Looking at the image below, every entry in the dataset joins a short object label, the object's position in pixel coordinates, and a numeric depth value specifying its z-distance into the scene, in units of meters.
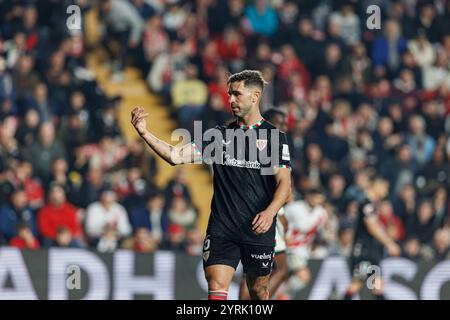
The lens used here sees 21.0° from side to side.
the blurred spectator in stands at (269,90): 18.92
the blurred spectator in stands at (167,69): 19.19
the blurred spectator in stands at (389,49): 20.97
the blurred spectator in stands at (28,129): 16.42
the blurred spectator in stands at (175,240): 16.06
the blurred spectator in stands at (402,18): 21.44
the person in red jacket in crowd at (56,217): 15.45
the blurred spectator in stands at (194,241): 16.06
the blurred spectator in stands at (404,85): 20.43
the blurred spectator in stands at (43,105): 16.97
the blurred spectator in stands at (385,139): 19.12
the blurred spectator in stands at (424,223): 17.97
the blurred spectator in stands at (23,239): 15.20
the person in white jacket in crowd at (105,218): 15.81
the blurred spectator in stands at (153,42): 19.39
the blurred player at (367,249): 14.23
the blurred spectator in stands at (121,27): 19.47
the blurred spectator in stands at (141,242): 15.83
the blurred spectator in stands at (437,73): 20.80
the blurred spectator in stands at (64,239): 15.33
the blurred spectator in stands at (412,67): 20.78
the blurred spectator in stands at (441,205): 18.08
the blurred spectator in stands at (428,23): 21.62
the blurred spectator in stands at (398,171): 18.67
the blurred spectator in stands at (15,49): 17.48
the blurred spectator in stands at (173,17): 19.73
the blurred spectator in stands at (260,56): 19.48
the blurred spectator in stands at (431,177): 18.64
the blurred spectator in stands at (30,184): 15.85
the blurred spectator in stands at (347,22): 21.08
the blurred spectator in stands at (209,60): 19.39
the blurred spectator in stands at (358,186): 17.72
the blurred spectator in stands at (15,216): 15.24
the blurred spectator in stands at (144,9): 19.66
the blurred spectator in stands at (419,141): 19.41
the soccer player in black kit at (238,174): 9.65
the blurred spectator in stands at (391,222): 18.09
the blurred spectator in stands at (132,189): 16.31
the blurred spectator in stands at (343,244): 16.53
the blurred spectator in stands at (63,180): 16.08
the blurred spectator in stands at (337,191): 17.73
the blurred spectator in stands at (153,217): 16.19
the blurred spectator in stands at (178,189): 16.72
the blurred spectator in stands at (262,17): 20.67
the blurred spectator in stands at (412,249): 17.38
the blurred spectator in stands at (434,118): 19.80
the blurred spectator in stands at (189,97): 18.69
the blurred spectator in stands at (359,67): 20.45
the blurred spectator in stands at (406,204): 18.22
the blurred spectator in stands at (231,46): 19.88
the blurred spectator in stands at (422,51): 21.05
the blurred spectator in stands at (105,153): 16.88
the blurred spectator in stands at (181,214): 16.62
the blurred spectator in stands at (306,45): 20.39
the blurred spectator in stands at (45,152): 16.25
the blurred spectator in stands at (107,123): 17.27
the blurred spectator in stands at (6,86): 16.98
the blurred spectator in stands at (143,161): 17.11
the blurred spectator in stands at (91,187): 16.09
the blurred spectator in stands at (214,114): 18.31
